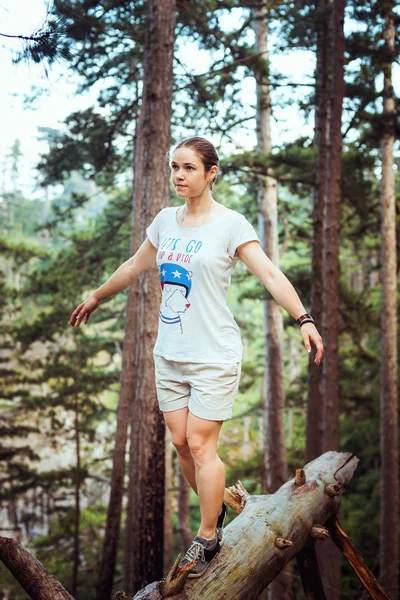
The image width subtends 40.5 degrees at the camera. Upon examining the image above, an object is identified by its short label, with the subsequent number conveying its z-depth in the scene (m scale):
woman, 2.97
